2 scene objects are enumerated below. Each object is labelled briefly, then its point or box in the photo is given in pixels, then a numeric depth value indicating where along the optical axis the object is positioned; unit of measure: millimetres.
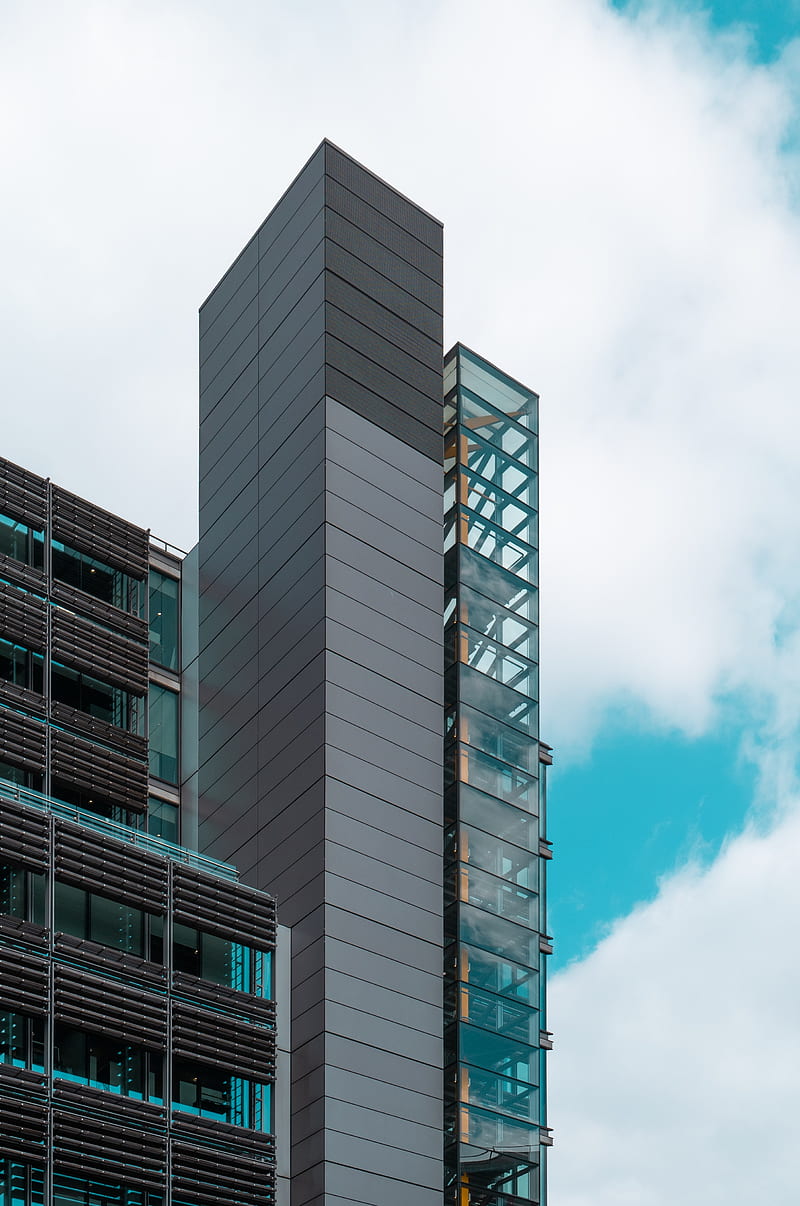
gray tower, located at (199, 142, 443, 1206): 51625
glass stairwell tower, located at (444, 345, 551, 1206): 54000
